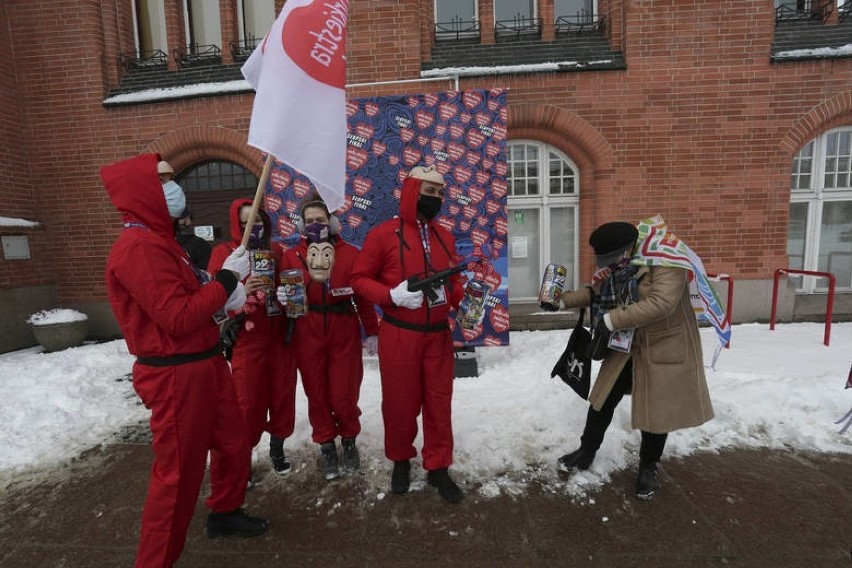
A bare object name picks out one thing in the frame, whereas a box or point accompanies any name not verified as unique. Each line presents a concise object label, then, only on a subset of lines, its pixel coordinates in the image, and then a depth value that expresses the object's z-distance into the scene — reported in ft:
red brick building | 20.77
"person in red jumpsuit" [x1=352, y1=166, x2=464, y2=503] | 8.90
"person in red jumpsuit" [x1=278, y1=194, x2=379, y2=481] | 9.52
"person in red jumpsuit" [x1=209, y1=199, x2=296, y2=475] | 9.16
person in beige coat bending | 8.16
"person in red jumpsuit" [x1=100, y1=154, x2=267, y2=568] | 6.11
